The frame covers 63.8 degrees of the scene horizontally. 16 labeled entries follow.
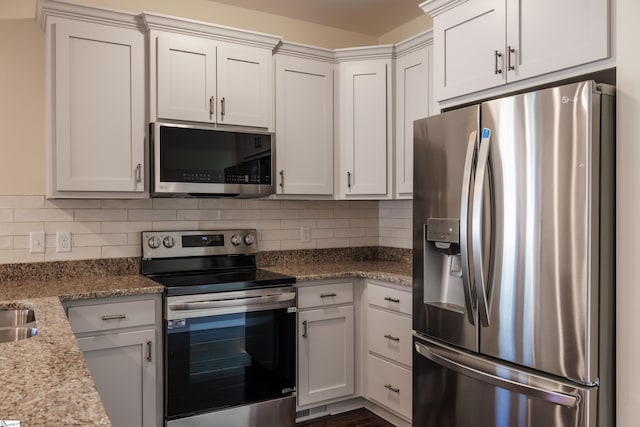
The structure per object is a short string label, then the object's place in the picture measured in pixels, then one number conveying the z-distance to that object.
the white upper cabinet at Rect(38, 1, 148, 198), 2.60
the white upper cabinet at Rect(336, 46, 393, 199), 3.31
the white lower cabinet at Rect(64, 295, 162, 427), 2.42
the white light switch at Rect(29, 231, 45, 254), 2.79
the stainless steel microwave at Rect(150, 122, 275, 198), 2.76
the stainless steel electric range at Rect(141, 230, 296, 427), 2.59
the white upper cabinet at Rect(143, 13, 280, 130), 2.81
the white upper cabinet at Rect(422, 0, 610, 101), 1.86
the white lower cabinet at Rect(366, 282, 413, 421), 2.82
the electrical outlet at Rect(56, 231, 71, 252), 2.85
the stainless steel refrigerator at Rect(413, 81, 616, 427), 1.72
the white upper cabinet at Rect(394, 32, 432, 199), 3.07
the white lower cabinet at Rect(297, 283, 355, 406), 3.00
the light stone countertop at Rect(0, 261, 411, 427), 0.95
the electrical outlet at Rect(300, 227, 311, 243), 3.62
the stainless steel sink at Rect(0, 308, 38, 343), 1.93
